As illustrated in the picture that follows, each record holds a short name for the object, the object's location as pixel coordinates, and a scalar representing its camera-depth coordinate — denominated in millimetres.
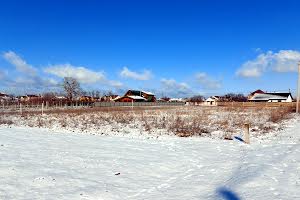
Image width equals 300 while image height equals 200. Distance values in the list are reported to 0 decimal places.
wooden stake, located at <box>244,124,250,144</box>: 10957
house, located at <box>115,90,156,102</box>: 85692
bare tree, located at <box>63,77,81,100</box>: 70475
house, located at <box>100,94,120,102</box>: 104692
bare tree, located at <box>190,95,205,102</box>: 114161
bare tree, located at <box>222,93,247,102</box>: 116694
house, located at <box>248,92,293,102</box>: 79593
